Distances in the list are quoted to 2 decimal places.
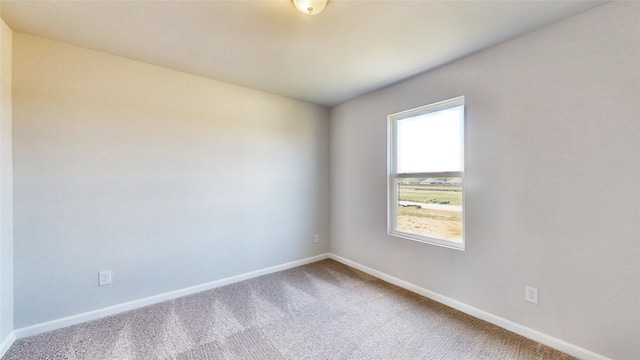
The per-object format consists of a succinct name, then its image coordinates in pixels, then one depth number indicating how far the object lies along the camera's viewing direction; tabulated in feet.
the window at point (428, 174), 8.09
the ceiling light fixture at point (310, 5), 5.15
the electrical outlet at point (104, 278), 7.40
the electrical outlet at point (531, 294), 6.30
